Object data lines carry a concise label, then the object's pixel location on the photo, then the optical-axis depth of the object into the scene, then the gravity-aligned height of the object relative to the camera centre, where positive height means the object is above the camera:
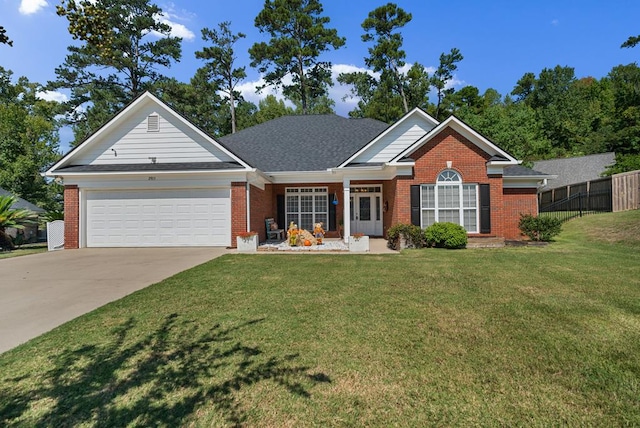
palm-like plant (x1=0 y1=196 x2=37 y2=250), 13.40 +0.01
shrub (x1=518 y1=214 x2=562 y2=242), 12.93 -0.57
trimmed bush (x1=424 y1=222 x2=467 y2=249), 11.66 -0.78
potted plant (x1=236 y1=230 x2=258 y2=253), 12.17 -0.99
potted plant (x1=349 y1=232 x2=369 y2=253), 11.75 -1.07
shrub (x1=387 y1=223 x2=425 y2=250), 12.05 -0.78
